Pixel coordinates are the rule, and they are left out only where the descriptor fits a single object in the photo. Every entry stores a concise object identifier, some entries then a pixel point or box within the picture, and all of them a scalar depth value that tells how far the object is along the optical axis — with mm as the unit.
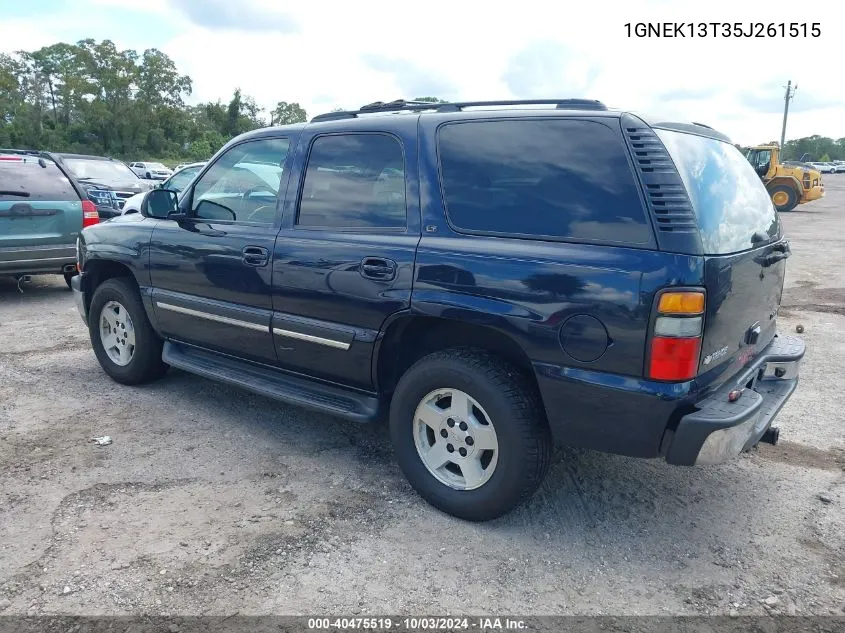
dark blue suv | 2682
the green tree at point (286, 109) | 84712
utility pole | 55469
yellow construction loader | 23234
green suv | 7723
